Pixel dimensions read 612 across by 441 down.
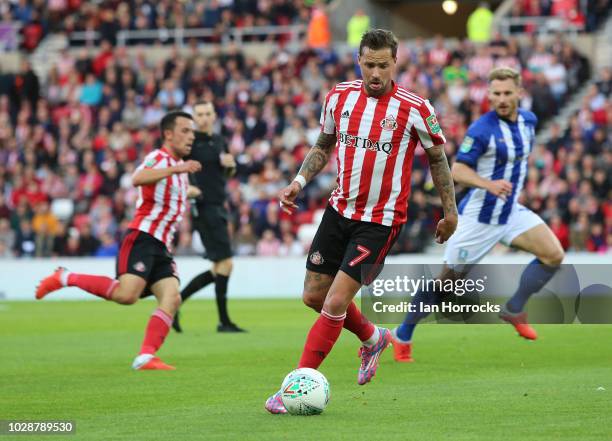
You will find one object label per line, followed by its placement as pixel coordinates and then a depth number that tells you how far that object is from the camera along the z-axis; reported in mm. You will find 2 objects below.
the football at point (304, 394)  15187
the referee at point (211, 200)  29094
